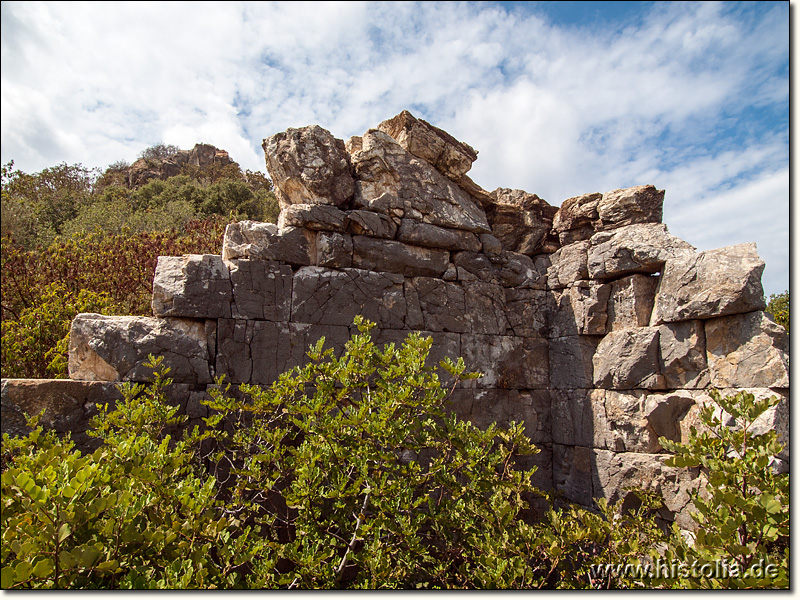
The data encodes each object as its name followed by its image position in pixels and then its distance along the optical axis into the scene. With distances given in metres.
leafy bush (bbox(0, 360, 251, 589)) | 1.89
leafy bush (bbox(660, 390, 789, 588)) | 2.55
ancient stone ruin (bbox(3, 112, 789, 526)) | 4.52
